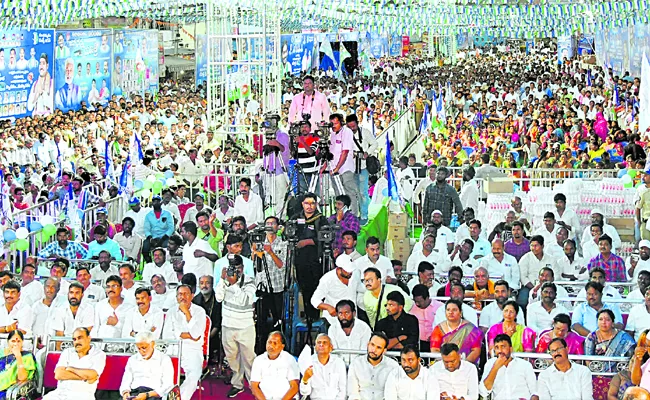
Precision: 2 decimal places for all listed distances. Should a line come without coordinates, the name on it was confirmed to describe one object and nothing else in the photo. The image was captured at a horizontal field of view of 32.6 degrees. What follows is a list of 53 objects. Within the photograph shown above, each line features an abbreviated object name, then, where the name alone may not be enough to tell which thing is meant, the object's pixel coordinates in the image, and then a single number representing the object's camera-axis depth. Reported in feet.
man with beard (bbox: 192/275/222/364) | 37.42
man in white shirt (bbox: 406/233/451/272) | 42.42
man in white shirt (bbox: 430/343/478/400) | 30.55
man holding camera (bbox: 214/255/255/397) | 35.70
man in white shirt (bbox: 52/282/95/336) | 36.09
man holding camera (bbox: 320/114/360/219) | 47.96
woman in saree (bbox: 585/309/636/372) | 32.12
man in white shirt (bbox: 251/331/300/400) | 32.04
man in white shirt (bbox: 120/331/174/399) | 32.04
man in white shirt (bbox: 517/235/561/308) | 41.04
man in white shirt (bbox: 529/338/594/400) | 30.37
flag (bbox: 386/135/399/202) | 51.34
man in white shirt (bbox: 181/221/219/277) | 41.88
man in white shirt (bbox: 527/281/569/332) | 35.06
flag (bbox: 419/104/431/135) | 85.23
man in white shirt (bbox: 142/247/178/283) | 41.11
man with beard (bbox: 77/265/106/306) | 38.55
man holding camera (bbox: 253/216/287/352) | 37.04
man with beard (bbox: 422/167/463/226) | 51.34
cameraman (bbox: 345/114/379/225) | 48.93
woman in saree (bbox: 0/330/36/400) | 32.99
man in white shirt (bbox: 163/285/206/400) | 34.50
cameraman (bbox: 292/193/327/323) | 38.60
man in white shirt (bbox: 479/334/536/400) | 30.81
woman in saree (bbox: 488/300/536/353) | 33.12
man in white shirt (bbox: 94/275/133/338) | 36.14
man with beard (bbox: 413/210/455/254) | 43.80
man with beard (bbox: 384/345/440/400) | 30.17
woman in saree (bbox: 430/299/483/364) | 33.37
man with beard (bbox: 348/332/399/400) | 31.42
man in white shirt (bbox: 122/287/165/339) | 35.40
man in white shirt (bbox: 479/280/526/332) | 35.12
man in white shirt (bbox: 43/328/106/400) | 32.42
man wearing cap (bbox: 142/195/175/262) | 49.39
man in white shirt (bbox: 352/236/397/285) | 38.19
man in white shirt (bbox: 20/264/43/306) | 38.68
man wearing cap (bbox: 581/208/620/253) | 45.39
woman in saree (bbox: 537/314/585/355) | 32.40
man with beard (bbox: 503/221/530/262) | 42.91
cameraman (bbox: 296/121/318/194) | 44.32
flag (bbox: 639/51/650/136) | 64.03
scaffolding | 72.64
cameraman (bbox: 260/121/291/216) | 46.62
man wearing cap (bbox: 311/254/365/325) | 36.22
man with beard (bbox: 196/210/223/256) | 46.16
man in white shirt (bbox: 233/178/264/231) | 48.37
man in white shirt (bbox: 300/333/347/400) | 31.60
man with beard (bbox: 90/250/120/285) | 42.09
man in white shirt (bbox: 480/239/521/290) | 40.68
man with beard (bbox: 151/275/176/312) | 37.19
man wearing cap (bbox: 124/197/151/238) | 49.87
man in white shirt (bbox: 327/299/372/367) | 33.22
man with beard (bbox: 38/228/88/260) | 43.75
